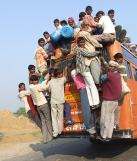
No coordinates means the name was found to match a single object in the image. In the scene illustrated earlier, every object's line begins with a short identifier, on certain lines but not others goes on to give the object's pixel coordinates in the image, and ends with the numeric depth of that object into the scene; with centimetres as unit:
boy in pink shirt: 422
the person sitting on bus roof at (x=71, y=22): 606
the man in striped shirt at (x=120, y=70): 420
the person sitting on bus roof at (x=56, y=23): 714
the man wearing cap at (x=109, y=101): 398
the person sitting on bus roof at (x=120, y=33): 623
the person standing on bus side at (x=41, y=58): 581
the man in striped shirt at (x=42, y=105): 481
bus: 423
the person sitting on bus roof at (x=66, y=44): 525
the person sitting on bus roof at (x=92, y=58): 434
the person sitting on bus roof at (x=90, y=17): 601
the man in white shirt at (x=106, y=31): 453
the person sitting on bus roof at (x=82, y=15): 690
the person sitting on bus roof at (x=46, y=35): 712
